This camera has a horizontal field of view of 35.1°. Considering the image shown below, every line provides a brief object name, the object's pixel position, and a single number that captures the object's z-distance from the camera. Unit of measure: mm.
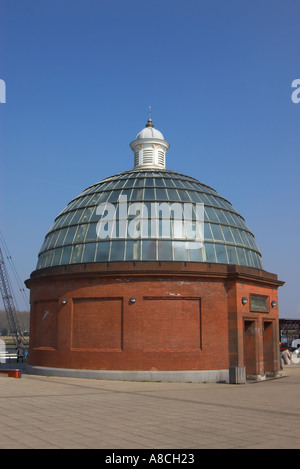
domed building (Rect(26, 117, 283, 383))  22844
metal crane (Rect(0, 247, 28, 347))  92056
